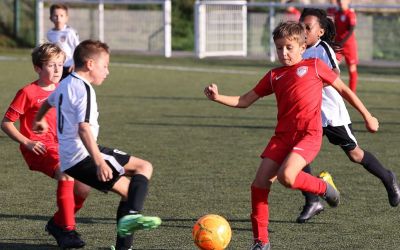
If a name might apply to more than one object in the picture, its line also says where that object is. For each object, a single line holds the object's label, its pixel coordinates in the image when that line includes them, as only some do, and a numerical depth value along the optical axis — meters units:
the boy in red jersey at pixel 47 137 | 13.94
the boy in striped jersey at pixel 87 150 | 12.77
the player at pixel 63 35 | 30.11
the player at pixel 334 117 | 16.67
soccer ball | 13.09
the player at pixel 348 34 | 35.72
